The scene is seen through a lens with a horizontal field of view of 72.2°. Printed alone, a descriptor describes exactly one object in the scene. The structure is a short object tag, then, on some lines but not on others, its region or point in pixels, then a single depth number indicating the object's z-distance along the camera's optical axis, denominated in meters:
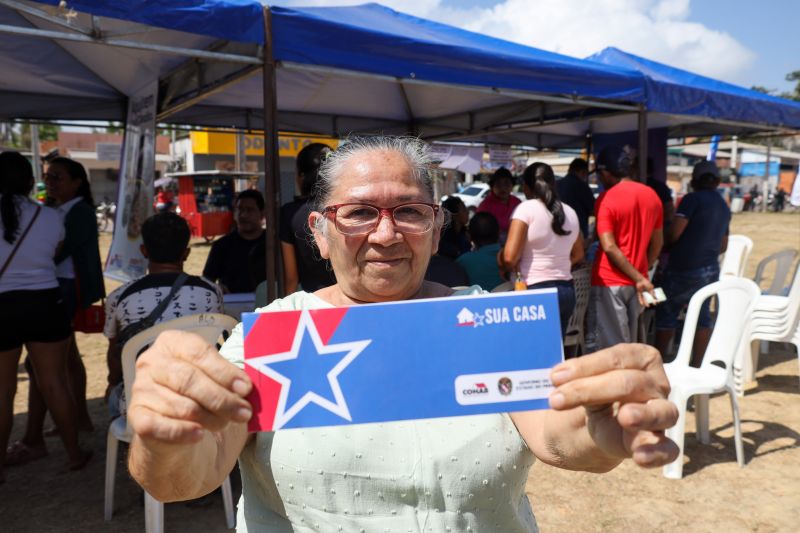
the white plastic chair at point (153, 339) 2.70
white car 22.73
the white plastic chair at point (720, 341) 3.60
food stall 17.25
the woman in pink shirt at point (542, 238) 4.09
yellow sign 22.27
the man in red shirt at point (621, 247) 4.32
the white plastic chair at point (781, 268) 5.92
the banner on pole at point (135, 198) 4.00
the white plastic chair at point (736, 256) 6.66
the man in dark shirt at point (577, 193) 6.29
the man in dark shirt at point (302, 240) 3.13
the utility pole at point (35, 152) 19.78
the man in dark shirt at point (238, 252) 4.34
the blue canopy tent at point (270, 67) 2.84
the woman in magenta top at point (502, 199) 6.30
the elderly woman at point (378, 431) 0.90
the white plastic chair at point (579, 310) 5.02
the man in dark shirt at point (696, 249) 5.17
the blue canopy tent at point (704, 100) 5.18
